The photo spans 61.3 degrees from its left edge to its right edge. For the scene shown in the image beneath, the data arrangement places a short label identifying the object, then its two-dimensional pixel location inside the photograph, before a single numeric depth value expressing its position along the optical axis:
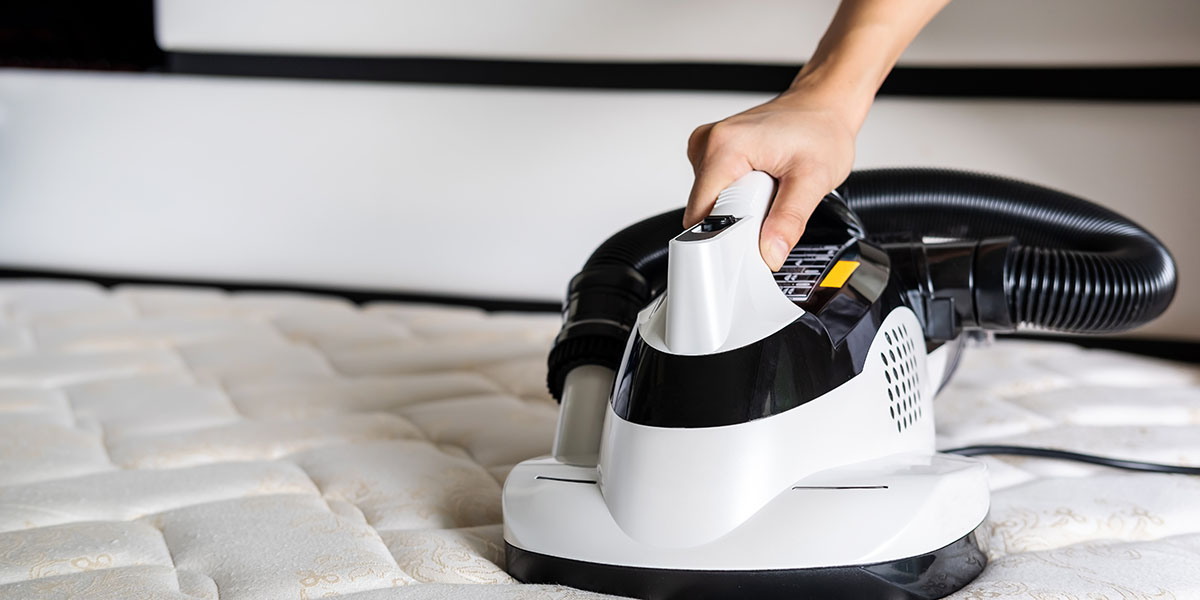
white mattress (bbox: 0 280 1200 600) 0.69
